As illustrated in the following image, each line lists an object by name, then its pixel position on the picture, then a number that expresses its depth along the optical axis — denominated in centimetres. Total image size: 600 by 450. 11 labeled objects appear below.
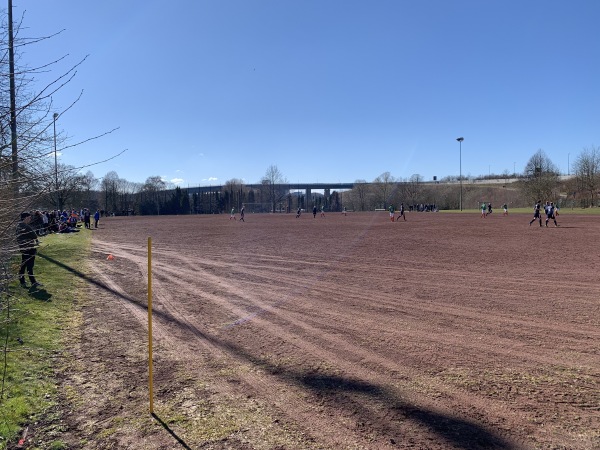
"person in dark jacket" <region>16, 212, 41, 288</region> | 941
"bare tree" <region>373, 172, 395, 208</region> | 13566
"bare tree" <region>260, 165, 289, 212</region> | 14262
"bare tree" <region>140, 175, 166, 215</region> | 13112
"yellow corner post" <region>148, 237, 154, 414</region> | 421
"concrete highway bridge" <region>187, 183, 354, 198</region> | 16725
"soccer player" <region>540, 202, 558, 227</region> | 3124
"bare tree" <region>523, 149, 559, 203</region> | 7394
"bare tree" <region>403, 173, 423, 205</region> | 12812
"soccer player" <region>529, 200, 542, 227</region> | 3151
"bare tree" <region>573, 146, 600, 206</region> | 7394
